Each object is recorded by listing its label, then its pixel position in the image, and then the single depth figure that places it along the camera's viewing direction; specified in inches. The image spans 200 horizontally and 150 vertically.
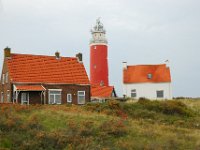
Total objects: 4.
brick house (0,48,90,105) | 1533.0
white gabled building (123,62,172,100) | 1889.8
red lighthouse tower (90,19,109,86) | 2221.9
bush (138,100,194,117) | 1245.7
